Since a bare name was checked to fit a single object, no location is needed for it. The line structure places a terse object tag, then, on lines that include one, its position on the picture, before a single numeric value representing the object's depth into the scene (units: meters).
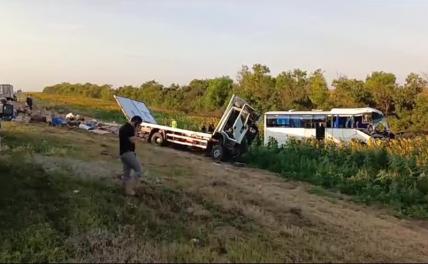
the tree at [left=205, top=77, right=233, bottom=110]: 71.94
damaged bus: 33.09
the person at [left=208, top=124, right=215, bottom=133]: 27.87
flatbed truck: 24.42
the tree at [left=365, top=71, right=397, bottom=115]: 53.31
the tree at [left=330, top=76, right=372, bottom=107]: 53.59
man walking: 11.38
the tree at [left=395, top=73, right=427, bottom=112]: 51.97
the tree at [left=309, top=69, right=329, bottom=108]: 56.94
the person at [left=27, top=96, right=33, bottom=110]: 33.66
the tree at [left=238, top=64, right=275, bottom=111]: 61.30
